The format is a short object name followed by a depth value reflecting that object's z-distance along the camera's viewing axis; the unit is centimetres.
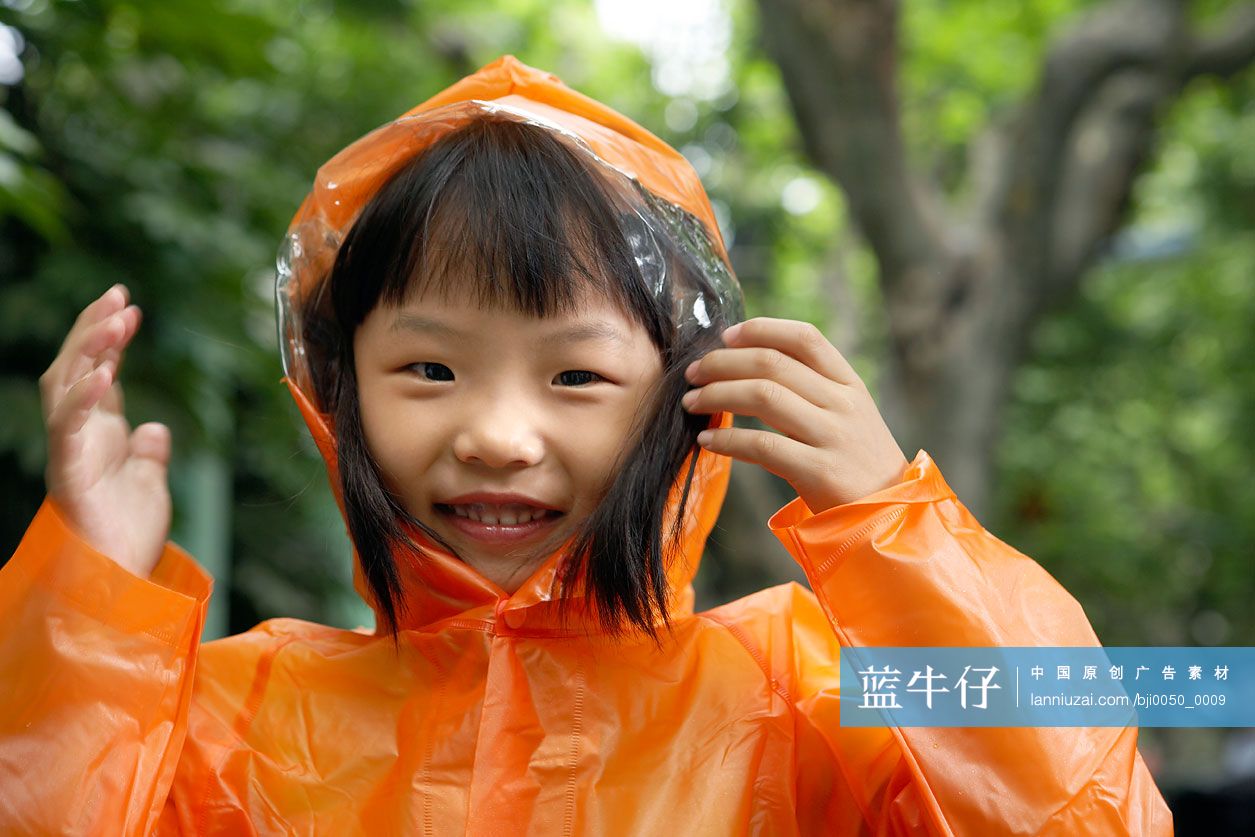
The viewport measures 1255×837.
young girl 65
